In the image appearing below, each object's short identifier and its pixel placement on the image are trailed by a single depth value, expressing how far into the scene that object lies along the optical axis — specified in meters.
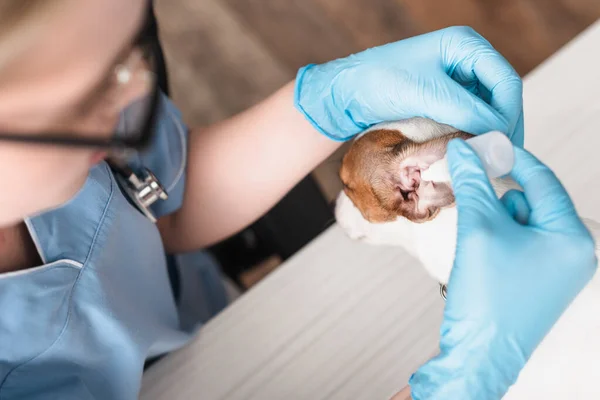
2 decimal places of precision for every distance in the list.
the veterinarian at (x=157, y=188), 0.45
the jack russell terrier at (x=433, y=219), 0.64
